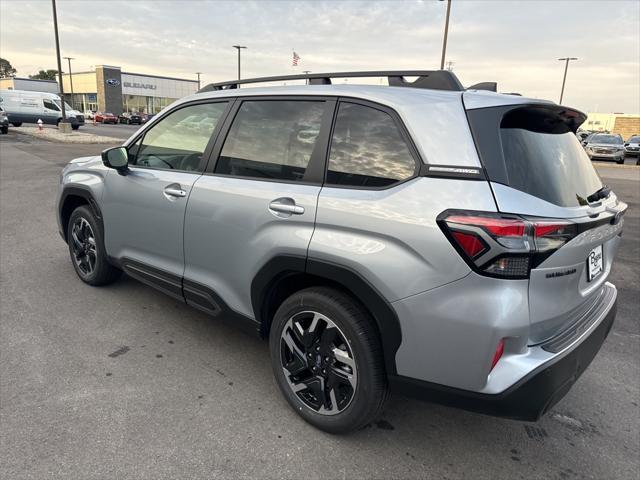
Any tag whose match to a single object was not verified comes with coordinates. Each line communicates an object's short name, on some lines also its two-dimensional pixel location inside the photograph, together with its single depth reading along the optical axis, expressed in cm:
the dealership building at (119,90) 6338
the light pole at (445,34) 2275
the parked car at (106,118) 4988
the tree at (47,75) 9590
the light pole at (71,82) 6574
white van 3031
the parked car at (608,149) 2231
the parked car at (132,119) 5036
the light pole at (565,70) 5309
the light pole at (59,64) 2306
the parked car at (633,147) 2713
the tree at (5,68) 9594
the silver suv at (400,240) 189
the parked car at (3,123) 2395
